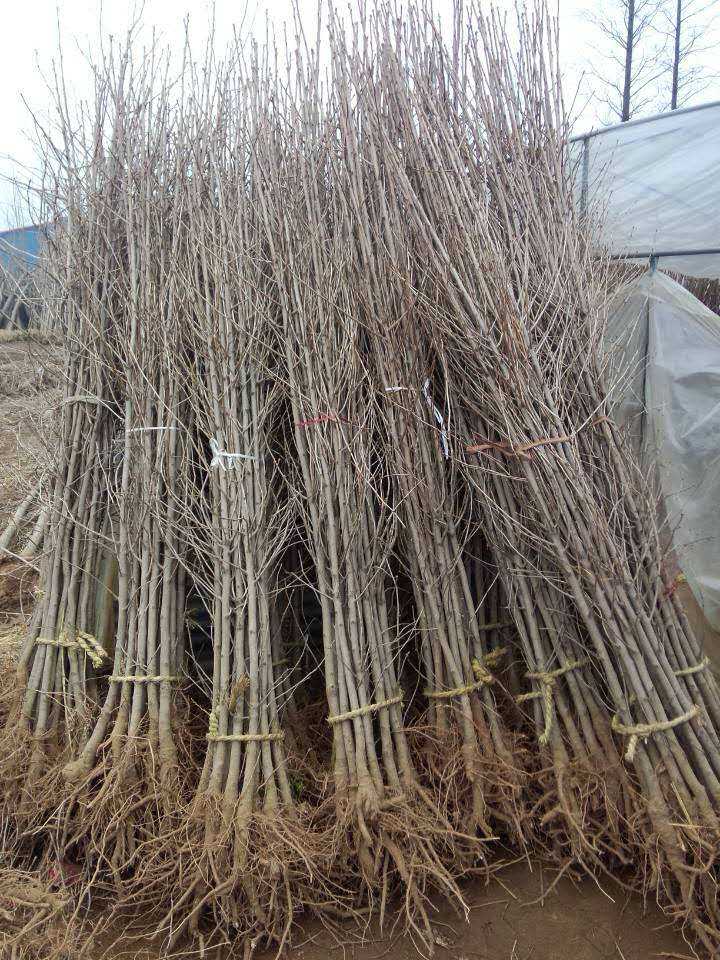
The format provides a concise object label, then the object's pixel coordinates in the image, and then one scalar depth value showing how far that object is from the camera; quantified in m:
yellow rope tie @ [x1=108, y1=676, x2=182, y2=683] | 2.69
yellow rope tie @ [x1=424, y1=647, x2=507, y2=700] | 2.65
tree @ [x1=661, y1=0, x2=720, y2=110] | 12.62
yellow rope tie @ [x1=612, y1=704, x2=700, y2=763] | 2.32
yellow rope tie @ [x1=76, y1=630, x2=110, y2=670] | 2.89
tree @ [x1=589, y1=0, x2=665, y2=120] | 13.02
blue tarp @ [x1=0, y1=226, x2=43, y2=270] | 3.35
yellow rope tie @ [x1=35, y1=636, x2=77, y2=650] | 2.90
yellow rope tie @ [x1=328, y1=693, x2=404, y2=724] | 2.53
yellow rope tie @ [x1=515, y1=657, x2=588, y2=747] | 2.59
